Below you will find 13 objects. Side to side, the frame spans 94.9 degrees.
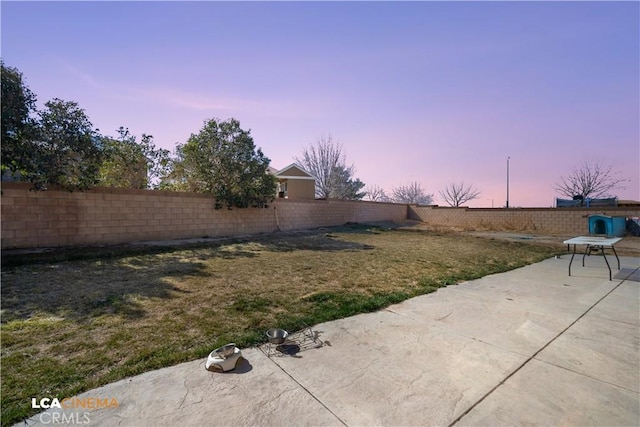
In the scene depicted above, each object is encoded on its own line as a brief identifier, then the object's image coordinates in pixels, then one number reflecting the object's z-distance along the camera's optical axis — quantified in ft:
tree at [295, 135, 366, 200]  111.55
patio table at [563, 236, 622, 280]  18.13
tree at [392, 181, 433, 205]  166.40
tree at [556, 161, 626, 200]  98.27
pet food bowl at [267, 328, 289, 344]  9.11
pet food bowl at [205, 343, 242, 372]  7.62
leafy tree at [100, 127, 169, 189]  34.45
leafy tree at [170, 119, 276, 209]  38.88
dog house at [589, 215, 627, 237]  41.91
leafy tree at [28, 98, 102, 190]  23.93
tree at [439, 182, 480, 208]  152.25
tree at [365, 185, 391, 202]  166.38
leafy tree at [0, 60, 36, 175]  21.43
